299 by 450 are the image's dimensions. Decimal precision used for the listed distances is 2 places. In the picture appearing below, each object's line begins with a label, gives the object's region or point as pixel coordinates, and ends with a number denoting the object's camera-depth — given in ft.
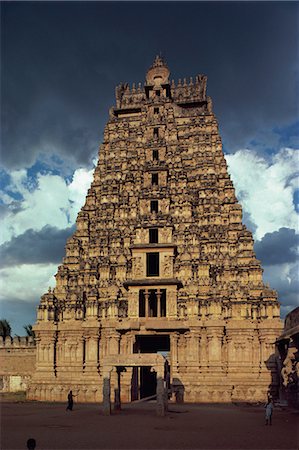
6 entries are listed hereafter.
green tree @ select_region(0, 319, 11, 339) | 236.49
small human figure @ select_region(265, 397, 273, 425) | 83.97
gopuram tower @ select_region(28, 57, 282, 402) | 139.85
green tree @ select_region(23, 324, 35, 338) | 252.65
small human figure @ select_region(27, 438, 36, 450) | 40.40
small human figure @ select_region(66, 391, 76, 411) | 110.22
